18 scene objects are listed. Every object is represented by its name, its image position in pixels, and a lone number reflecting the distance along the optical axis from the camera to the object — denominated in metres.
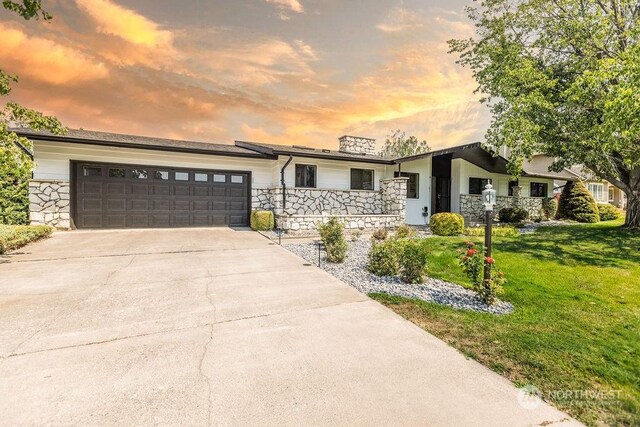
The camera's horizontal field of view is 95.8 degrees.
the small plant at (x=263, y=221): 12.01
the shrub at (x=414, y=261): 5.62
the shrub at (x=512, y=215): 15.95
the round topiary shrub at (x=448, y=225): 11.30
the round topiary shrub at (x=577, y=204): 17.66
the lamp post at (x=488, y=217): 4.67
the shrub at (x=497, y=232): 11.51
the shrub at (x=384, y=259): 6.09
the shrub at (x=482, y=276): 4.61
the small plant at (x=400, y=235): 6.83
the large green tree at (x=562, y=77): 9.70
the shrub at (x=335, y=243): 7.18
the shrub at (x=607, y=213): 19.28
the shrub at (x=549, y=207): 19.66
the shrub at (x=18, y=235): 7.53
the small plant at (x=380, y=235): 10.06
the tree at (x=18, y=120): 7.00
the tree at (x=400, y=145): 37.41
